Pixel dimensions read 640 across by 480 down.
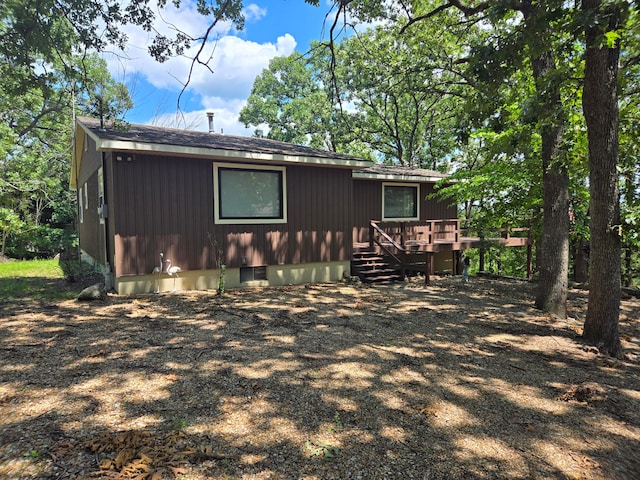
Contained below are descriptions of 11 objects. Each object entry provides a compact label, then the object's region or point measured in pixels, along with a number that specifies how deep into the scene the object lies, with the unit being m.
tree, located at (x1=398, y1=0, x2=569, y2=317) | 4.20
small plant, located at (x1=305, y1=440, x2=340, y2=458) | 2.29
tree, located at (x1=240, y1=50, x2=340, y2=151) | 25.34
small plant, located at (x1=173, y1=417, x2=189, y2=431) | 2.50
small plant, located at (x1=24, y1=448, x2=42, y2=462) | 2.09
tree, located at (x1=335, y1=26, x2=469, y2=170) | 12.25
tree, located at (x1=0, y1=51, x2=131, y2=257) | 14.89
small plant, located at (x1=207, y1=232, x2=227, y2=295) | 7.60
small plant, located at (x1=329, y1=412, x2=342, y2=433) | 2.58
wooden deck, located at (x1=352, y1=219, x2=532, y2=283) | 9.55
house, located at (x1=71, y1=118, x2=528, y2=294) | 6.81
